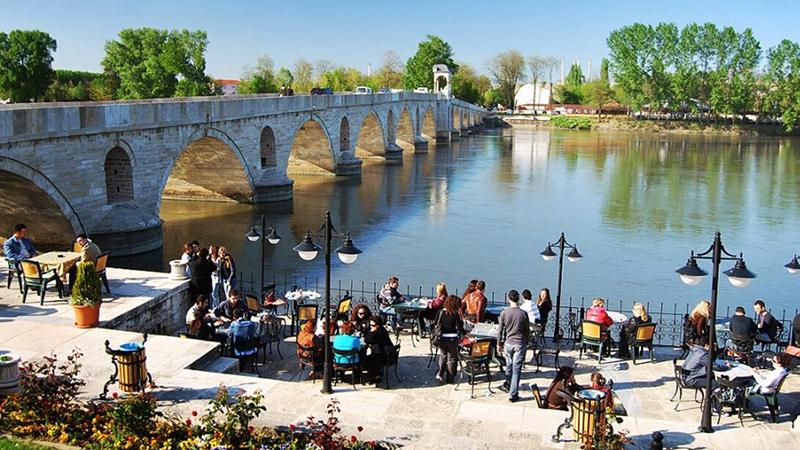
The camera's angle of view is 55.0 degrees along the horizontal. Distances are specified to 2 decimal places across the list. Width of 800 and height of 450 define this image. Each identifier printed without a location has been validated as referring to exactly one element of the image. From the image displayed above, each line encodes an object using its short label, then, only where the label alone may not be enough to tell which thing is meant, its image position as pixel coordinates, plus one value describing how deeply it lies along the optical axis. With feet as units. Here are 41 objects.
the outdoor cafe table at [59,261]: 35.17
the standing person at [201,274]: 36.55
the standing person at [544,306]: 34.35
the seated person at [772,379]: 25.68
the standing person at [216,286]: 38.00
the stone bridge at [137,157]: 53.72
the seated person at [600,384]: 23.86
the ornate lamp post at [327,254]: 26.43
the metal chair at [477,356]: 27.66
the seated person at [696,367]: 26.71
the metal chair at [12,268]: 36.56
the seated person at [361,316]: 30.52
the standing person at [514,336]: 26.68
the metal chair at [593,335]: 31.68
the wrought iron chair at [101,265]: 35.35
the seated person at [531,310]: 32.07
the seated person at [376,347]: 27.91
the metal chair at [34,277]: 34.22
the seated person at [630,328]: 31.86
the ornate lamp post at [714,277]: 23.94
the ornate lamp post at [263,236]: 39.86
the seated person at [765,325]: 33.60
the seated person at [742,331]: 31.86
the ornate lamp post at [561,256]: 34.36
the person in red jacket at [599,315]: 32.37
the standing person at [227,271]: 37.81
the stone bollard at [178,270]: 38.14
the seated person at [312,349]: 28.30
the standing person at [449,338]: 28.19
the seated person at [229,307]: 32.48
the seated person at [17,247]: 36.91
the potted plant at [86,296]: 29.76
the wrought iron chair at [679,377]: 27.37
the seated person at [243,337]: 29.58
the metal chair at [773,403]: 25.76
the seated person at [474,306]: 33.76
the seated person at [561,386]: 24.88
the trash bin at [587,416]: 21.80
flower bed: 20.66
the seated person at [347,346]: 27.50
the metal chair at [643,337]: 31.40
